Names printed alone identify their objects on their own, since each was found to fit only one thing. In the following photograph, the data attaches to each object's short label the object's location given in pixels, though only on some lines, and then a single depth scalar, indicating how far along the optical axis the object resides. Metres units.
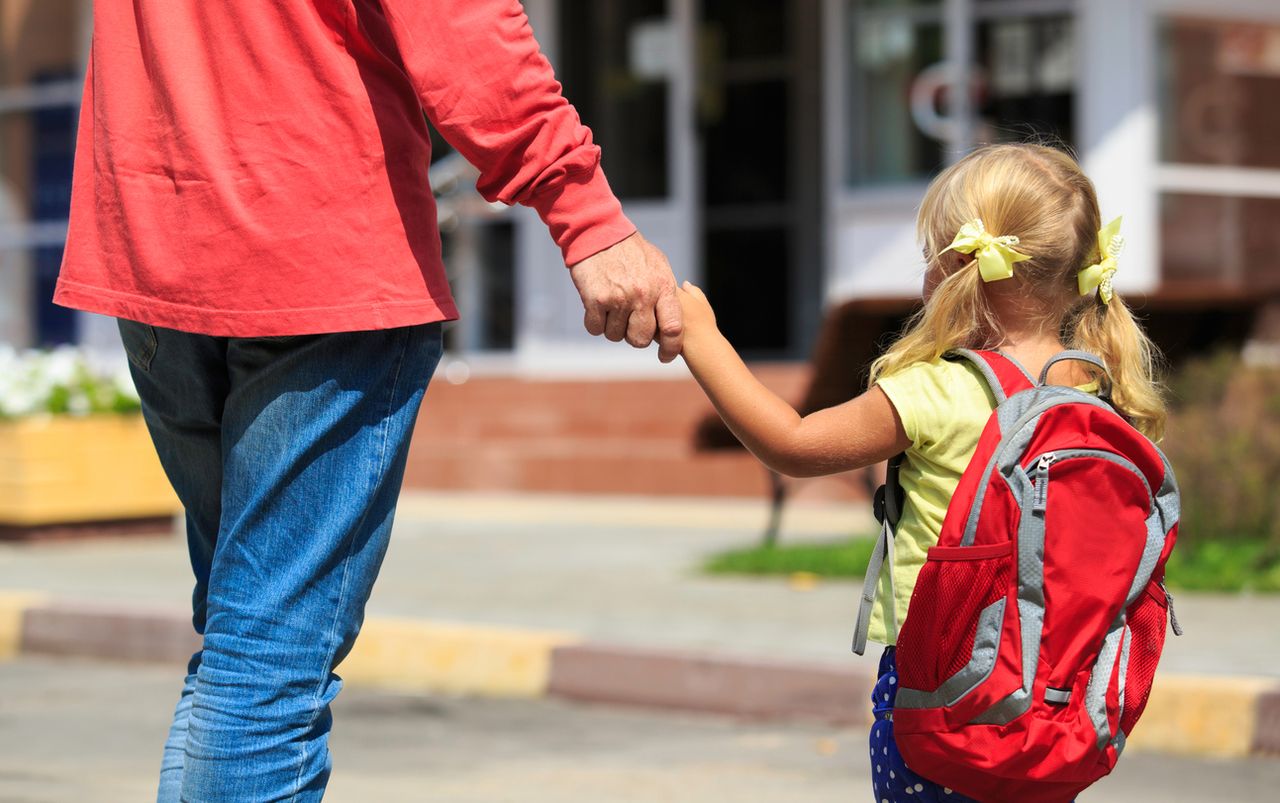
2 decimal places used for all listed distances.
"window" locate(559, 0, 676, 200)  25.23
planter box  17.14
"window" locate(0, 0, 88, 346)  29.30
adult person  4.77
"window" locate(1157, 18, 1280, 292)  21.78
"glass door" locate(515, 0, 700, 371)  24.53
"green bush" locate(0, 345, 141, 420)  17.42
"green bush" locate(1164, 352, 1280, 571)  14.34
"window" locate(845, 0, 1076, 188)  22.25
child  5.13
